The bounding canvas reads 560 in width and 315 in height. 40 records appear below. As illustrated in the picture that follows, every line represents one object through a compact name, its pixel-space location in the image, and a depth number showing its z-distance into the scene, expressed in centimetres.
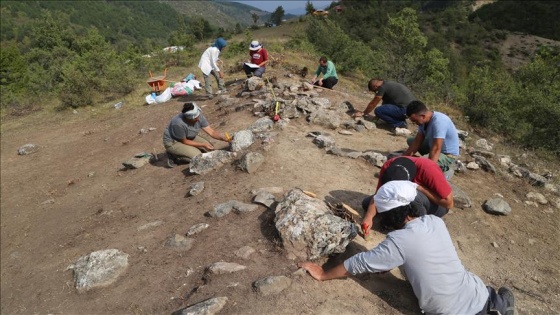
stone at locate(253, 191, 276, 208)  453
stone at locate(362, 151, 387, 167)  586
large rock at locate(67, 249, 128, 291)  401
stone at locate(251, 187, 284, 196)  487
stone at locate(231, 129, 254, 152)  619
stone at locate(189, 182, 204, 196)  541
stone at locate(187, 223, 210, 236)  441
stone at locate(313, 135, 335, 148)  636
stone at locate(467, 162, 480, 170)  621
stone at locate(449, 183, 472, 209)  496
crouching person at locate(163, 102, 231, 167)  635
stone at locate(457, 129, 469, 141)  749
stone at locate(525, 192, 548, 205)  540
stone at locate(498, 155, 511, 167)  651
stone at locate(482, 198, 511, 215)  497
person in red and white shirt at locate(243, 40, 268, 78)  1052
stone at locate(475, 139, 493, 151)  731
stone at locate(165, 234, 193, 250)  420
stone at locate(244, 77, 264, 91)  995
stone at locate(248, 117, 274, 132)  697
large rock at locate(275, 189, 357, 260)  354
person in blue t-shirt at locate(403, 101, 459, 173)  467
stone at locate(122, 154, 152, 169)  740
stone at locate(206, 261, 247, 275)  350
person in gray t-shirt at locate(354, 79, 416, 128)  730
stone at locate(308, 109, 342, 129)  748
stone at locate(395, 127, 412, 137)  739
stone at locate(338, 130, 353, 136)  725
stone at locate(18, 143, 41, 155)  972
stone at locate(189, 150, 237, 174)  602
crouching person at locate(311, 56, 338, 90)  983
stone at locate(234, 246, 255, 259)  374
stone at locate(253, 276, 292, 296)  316
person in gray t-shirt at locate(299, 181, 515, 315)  281
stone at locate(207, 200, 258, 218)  454
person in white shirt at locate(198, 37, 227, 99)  961
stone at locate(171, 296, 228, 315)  296
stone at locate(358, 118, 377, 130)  755
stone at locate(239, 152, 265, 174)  553
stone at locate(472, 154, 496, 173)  619
